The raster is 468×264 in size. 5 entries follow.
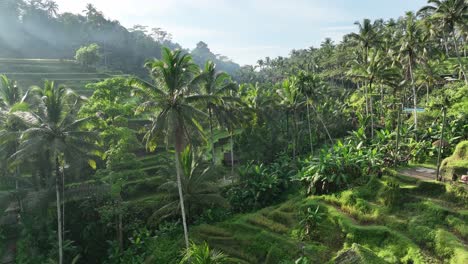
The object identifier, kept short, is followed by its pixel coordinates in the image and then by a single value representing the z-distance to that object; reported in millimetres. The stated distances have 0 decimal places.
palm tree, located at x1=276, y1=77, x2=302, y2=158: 34719
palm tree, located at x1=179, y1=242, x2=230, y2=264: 14148
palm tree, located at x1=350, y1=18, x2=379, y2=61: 36719
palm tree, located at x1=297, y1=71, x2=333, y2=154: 32938
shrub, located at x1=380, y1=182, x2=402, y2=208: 19453
